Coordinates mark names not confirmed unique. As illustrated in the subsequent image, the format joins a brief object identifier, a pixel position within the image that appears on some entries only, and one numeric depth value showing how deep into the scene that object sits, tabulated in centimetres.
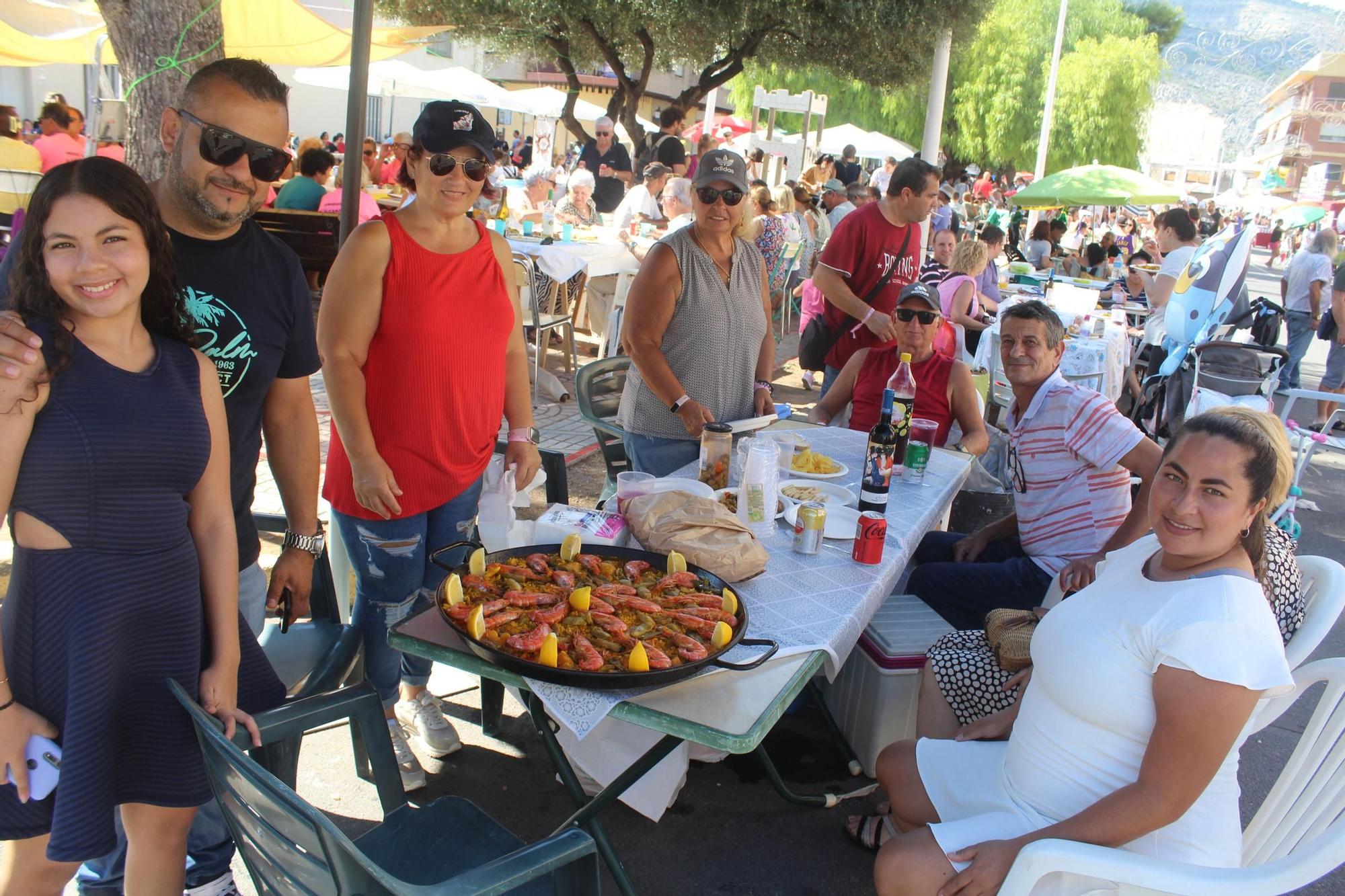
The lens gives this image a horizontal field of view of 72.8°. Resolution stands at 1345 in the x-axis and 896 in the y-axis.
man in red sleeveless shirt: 420
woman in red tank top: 255
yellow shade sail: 898
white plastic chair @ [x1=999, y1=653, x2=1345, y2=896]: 172
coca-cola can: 267
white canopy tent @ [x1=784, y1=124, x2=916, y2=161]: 2266
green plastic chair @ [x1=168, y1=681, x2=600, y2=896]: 137
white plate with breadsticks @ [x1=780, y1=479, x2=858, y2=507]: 318
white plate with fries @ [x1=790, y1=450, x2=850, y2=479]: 349
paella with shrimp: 190
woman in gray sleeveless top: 333
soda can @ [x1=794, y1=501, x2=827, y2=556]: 270
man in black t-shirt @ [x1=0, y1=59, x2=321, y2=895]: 203
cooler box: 303
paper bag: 241
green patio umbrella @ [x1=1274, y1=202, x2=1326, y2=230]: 2178
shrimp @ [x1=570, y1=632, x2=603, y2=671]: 186
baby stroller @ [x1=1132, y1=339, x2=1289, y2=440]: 584
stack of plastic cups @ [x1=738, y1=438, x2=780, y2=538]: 279
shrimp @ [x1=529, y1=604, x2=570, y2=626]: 204
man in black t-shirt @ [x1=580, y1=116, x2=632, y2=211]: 1185
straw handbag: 271
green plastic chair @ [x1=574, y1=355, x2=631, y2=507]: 437
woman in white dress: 180
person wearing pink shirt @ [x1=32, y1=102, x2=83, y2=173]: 902
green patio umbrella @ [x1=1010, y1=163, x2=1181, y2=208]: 1355
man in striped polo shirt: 325
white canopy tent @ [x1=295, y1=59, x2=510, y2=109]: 1443
